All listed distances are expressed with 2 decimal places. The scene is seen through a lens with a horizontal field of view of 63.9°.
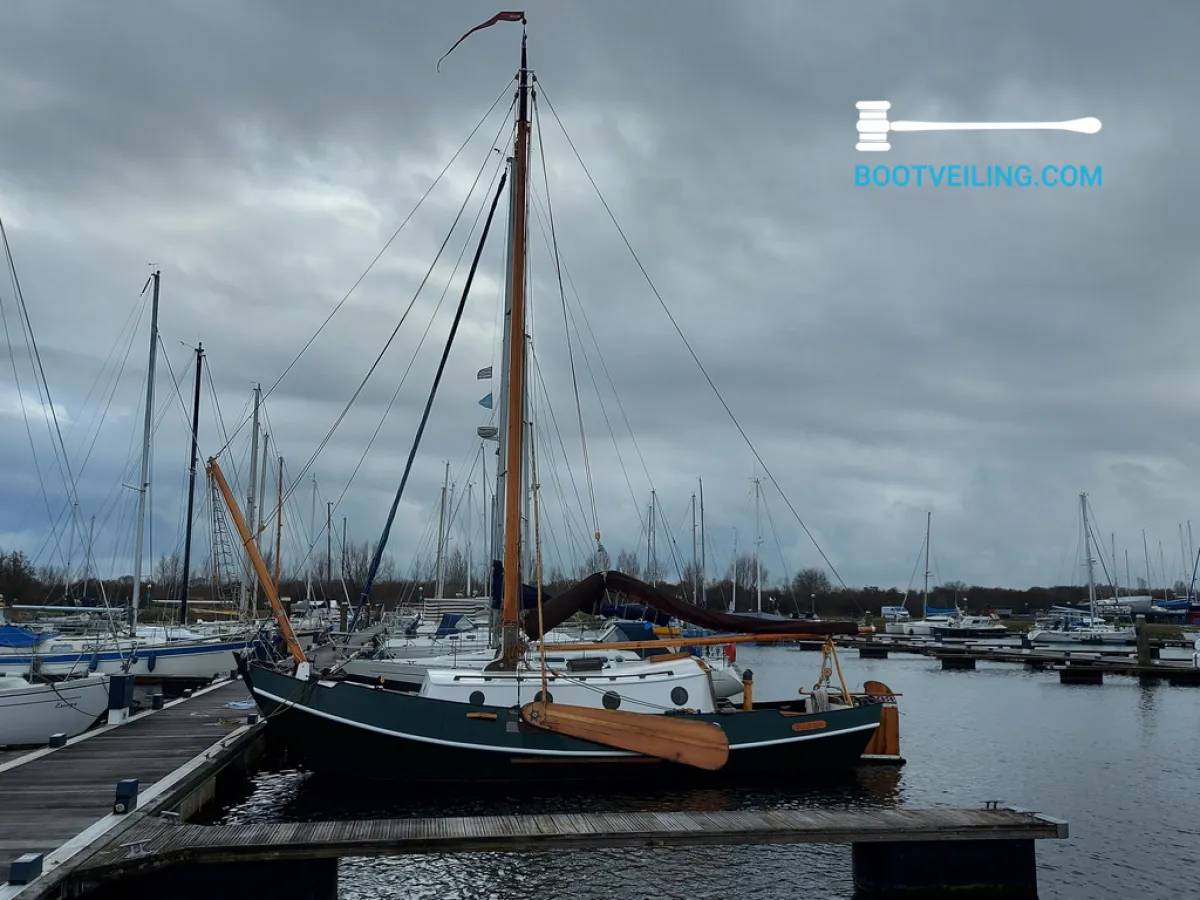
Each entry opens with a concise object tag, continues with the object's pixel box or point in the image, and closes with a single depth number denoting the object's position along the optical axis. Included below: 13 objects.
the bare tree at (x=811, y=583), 149.29
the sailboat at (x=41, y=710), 21.64
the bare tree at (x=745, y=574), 126.41
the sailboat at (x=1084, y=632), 81.12
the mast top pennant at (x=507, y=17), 24.58
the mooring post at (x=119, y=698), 24.78
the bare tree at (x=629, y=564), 105.68
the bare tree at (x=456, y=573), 81.75
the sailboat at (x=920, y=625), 95.50
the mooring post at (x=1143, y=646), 56.50
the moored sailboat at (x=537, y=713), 21.44
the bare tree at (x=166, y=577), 90.16
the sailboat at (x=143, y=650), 32.50
